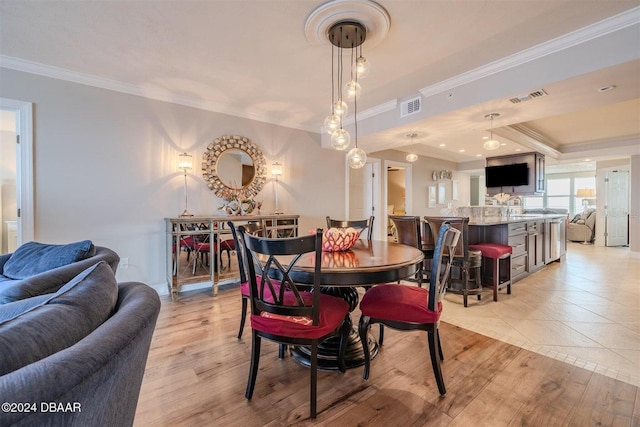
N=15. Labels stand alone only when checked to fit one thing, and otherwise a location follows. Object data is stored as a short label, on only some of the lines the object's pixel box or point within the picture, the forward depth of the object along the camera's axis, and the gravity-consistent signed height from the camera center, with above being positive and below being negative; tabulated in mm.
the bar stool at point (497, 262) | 3235 -629
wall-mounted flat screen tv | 6324 +855
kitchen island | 3592 -361
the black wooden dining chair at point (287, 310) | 1428 -560
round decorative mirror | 3865 +636
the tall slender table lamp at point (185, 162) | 3461 +604
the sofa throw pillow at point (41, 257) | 1852 -319
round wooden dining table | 1542 -342
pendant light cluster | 2195 +1397
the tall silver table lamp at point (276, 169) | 4254 +638
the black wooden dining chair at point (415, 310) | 1653 -595
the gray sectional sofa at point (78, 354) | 481 -304
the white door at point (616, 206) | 7367 +139
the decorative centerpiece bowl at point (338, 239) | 2020 -203
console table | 3293 -455
